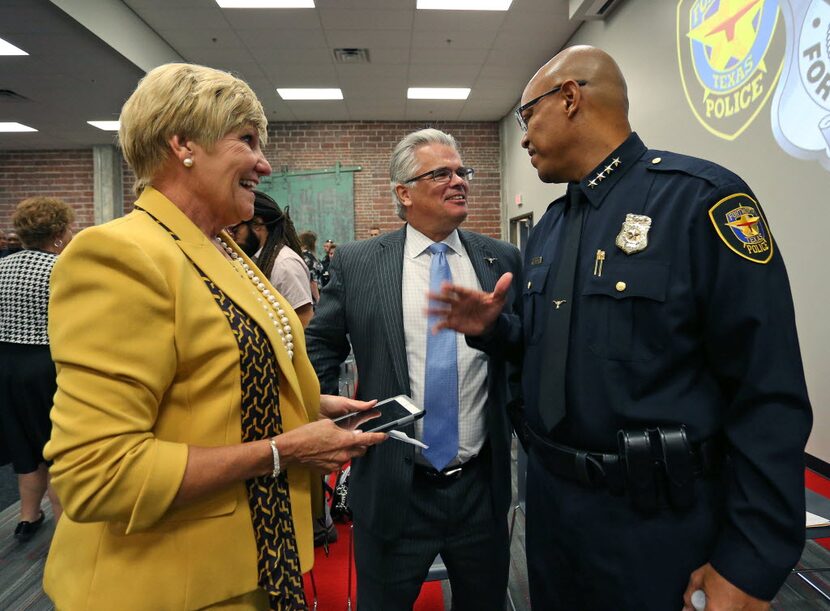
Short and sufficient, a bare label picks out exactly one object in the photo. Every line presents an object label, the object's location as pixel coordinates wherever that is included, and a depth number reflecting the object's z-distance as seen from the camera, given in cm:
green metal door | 882
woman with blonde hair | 78
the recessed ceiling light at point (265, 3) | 500
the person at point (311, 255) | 554
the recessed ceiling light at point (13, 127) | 793
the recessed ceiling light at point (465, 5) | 505
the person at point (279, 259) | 242
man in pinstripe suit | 148
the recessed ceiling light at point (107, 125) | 788
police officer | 93
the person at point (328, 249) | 805
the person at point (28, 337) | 263
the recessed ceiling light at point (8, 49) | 529
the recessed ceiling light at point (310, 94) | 746
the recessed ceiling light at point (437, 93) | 748
